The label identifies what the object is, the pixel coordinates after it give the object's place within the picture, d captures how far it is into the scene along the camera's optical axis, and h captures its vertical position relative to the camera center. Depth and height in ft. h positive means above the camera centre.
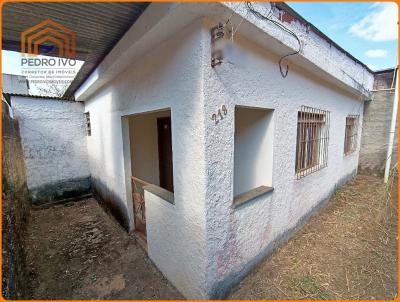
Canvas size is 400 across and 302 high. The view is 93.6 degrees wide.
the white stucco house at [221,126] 6.52 +0.17
